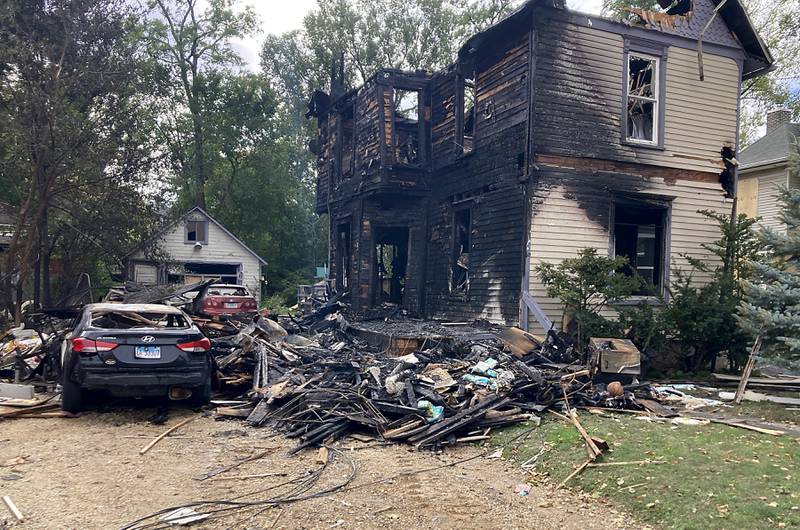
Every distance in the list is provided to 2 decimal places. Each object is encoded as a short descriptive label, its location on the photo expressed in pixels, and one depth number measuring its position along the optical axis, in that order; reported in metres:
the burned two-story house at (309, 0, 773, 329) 13.01
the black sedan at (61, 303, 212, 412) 7.43
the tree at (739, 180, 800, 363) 8.02
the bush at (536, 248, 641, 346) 11.04
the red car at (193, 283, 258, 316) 19.05
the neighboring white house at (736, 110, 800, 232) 23.25
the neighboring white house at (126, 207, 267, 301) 29.44
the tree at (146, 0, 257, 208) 39.56
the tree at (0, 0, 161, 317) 16.41
